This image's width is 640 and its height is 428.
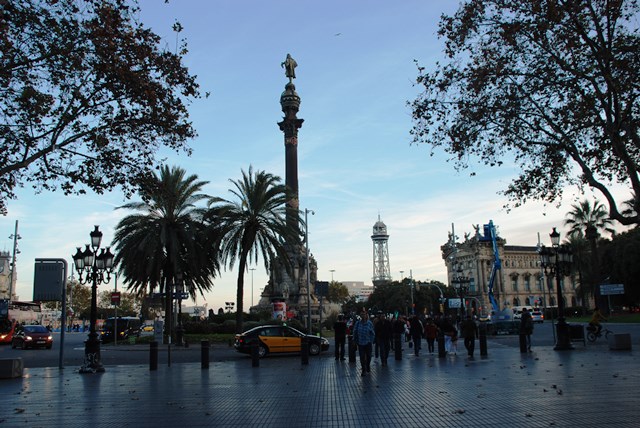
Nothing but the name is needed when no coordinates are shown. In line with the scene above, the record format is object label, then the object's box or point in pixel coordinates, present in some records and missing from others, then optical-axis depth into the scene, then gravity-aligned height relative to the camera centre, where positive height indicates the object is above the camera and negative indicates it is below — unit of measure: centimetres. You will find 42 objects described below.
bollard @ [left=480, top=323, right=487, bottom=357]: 2169 -177
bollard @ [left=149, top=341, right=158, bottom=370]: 1862 -166
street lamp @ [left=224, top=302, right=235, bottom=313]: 5789 -21
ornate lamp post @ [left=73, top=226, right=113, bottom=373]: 1911 +126
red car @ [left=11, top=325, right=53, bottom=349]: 3659 -188
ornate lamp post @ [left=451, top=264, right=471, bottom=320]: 4575 +117
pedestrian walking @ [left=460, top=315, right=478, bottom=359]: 2131 -131
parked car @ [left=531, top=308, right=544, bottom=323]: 7262 -252
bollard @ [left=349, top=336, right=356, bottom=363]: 2096 -191
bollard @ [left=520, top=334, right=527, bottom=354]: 2217 -183
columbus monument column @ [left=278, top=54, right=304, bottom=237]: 5944 +1923
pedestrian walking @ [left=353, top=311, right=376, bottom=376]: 1581 -108
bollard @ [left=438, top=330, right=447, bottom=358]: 2195 -184
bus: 4403 -72
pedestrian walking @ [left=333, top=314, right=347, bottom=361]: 2200 -136
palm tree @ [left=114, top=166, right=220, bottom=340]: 3178 +358
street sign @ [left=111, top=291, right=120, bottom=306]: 3533 +46
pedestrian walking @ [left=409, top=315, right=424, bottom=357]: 2332 -133
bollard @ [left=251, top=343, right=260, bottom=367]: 1920 -175
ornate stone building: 11844 +519
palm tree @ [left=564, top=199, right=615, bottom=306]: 6197 +824
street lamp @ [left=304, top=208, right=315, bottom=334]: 3595 +476
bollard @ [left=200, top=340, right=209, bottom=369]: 1866 -167
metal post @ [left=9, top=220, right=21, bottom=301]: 6156 +705
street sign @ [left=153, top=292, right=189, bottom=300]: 2933 +47
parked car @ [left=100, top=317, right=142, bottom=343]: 4263 -184
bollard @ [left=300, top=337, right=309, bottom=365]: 2066 -185
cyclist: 2562 -126
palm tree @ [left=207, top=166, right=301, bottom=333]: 3250 +449
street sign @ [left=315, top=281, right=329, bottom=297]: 3162 +70
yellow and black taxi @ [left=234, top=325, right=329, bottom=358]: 2475 -169
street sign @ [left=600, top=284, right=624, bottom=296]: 4914 +42
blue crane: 5091 +481
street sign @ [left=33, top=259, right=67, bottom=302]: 1970 +91
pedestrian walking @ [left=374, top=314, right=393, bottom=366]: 1890 -120
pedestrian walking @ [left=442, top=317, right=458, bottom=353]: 2303 -140
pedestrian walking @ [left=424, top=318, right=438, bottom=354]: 2441 -148
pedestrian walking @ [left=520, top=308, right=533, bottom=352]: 2266 -118
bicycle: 2561 -175
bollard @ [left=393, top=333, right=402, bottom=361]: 2116 -175
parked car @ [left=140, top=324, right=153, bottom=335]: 5255 -212
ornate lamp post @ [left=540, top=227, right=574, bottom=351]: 2266 +131
